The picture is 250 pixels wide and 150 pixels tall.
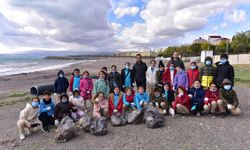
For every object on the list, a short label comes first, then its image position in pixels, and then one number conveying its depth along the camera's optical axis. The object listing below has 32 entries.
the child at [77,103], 5.11
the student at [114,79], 5.81
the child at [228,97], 4.87
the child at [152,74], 5.75
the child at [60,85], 5.79
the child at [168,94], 5.33
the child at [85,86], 5.74
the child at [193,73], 5.46
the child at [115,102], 5.08
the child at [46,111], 4.70
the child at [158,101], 5.19
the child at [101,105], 5.06
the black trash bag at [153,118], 4.45
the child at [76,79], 5.88
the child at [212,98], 4.93
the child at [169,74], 5.61
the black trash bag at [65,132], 4.12
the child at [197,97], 5.04
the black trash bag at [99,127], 4.29
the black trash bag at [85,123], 4.42
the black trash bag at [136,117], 4.71
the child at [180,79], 5.37
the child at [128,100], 5.19
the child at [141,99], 5.12
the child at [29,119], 4.45
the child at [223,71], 5.03
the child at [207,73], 5.23
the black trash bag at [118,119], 4.70
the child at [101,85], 5.61
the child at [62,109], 4.77
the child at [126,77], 5.96
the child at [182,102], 5.01
